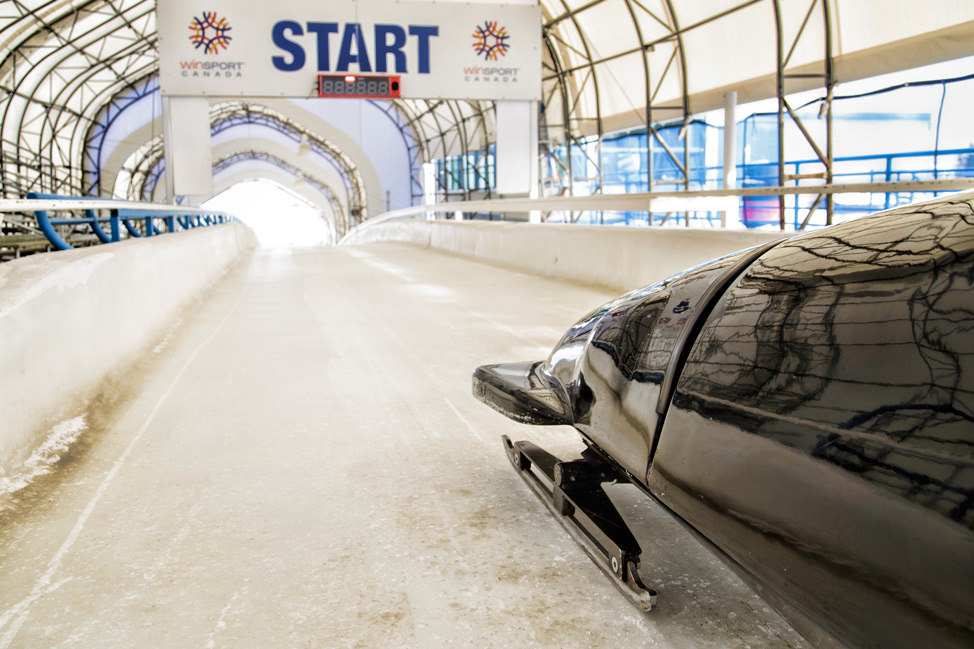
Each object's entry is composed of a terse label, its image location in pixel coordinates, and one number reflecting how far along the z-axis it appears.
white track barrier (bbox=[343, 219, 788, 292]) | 5.76
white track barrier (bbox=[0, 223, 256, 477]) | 2.38
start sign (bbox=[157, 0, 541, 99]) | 13.92
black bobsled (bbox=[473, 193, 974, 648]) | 0.84
